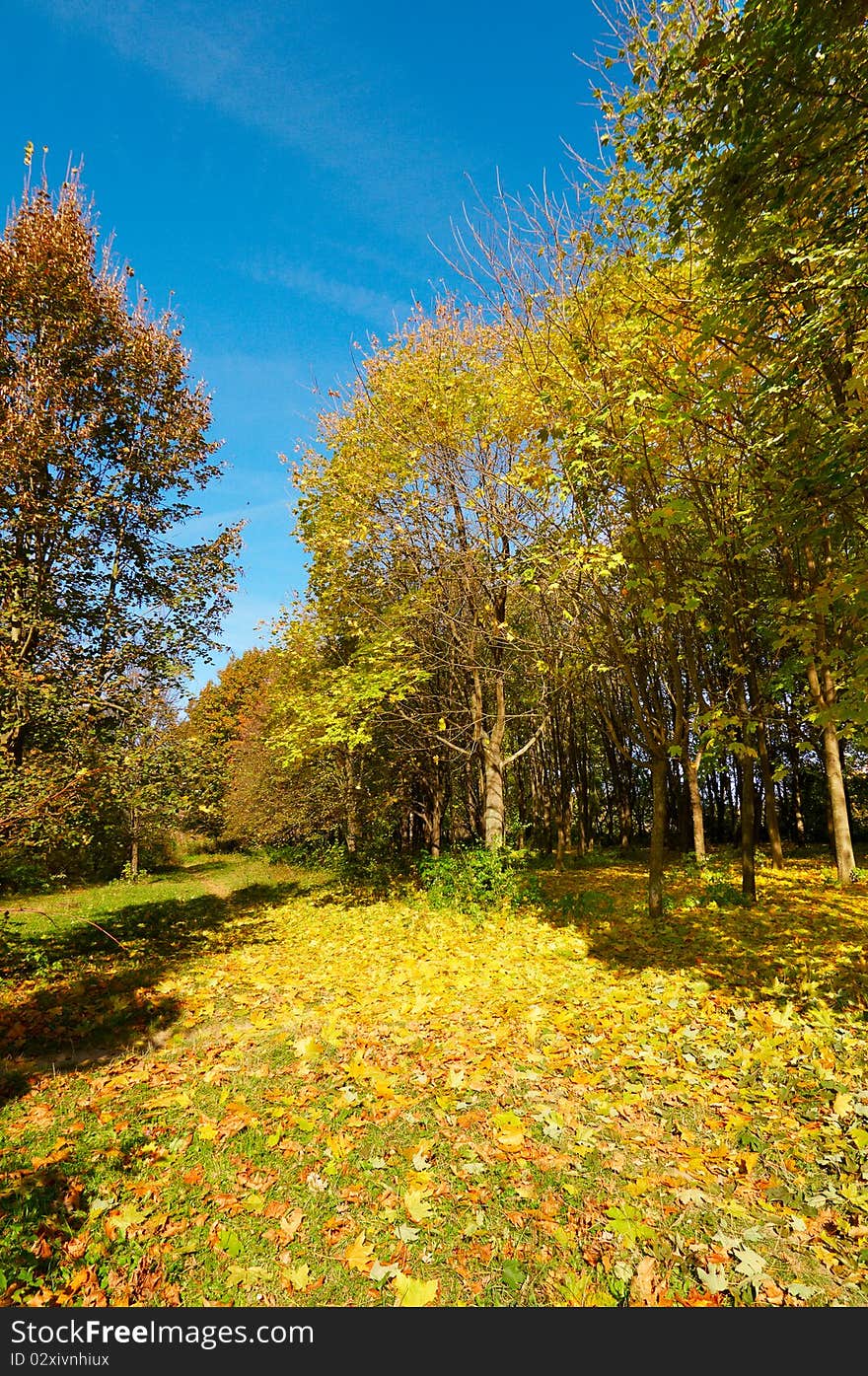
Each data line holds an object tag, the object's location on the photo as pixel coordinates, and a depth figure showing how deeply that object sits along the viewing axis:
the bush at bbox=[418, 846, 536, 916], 10.65
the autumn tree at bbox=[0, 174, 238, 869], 7.58
